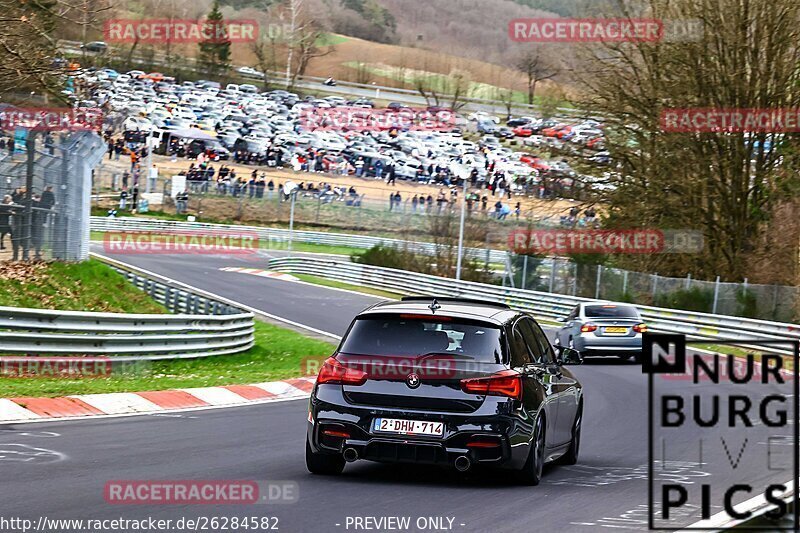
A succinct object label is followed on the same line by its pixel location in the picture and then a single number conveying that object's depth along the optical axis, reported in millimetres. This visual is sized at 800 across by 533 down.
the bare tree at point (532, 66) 140750
